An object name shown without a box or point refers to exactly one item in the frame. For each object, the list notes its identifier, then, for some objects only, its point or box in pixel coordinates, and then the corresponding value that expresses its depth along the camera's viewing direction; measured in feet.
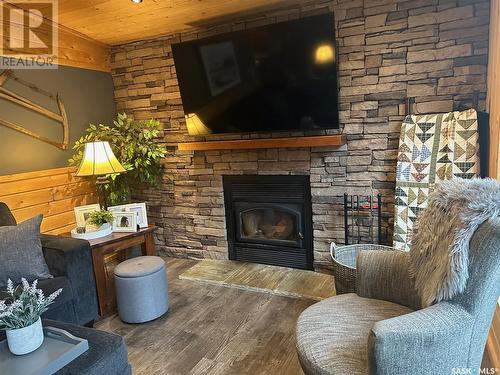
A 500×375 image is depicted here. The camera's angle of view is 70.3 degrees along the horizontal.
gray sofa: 7.41
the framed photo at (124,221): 9.50
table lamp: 9.34
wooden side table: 8.48
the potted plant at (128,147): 11.32
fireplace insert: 10.68
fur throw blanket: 4.25
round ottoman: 8.08
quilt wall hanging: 7.79
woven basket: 7.63
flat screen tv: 8.85
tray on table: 4.54
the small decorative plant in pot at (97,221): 9.15
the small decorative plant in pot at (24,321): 4.70
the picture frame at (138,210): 9.74
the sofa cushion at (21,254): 7.23
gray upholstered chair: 3.93
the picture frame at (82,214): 9.42
